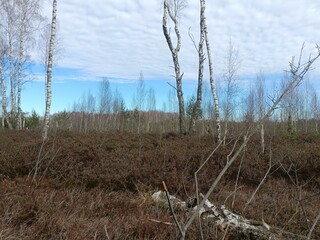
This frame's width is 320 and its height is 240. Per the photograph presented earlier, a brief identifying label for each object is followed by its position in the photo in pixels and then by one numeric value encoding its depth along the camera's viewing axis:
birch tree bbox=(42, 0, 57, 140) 12.02
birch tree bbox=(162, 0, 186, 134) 15.15
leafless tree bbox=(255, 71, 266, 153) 10.51
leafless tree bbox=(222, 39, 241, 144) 21.09
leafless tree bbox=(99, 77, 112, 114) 49.03
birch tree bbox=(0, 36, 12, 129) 20.92
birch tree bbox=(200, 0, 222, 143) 13.34
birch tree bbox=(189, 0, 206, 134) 14.09
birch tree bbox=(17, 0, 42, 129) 21.02
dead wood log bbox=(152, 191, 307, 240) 4.30
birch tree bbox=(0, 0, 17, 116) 21.31
